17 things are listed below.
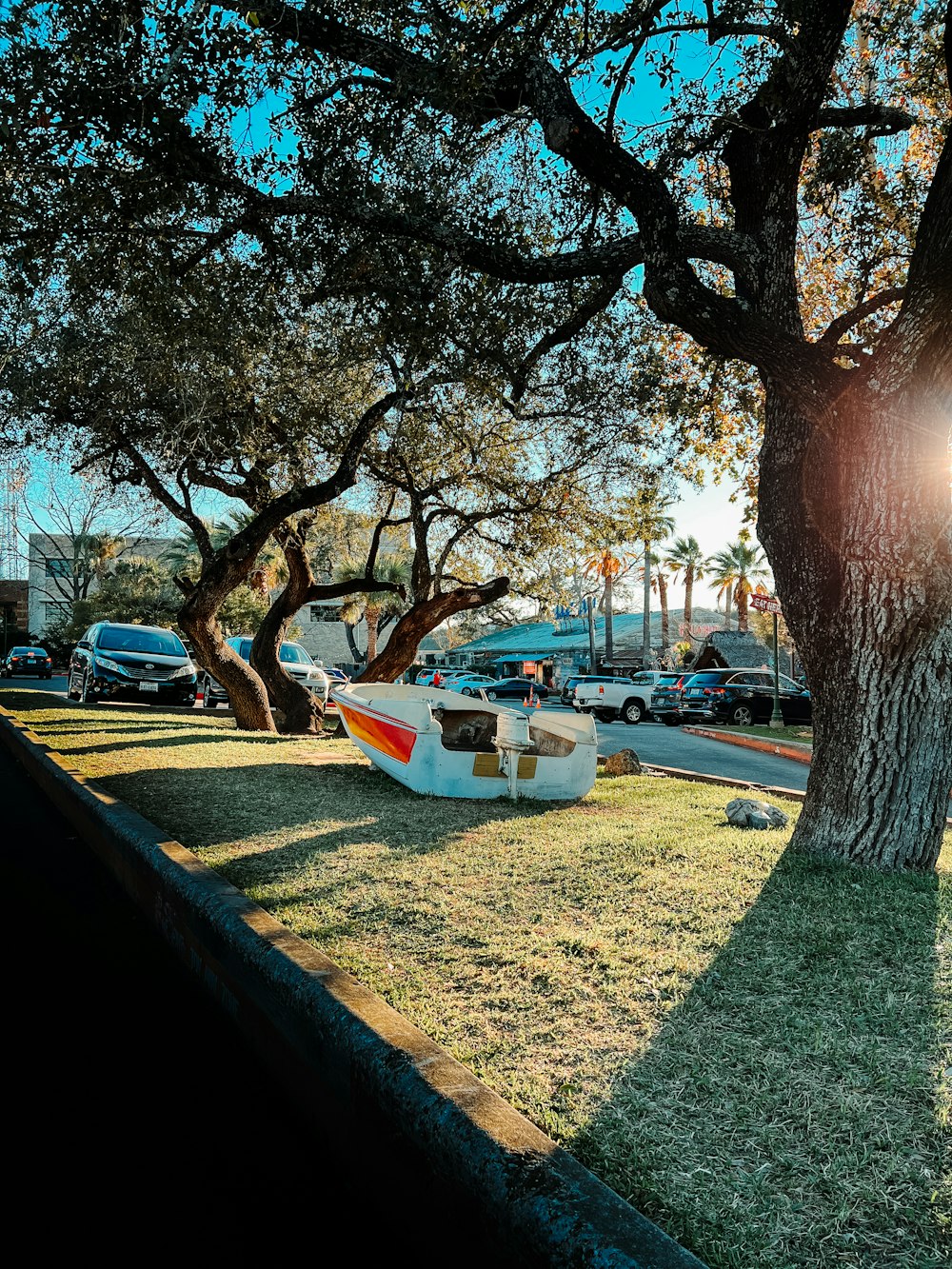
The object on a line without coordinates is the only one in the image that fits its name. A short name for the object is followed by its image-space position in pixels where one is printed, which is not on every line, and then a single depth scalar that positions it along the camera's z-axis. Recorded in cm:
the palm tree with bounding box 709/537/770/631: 6269
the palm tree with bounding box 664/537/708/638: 6281
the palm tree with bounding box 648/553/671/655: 5861
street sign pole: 2564
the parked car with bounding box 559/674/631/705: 3622
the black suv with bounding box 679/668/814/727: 2886
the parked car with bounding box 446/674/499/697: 4250
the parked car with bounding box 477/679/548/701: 4350
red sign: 2050
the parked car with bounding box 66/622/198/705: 2120
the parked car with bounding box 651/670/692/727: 3084
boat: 884
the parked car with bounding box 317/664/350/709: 2925
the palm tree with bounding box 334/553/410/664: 4744
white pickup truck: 3309
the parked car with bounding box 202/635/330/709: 2356
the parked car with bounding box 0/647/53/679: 4353
